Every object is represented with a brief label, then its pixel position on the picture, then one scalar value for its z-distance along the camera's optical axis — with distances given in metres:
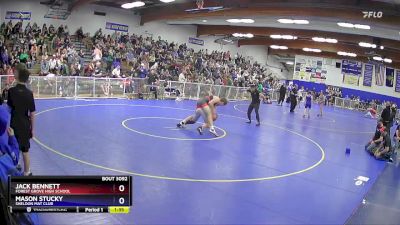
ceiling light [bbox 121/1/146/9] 22.88
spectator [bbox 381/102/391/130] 14.42
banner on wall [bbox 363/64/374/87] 41.34
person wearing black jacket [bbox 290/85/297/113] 24.53
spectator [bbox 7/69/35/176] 6.38
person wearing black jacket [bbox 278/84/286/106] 28.88
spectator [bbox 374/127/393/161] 13.05
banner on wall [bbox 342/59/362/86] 42.28
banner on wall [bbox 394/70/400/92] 39.11
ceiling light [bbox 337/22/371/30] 20.05
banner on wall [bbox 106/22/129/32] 29.48
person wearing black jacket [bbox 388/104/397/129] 17.43
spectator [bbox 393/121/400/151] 15.00
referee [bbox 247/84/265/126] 17.19
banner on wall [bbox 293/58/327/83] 44.78
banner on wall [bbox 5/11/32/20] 23.80
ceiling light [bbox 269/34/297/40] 29.89
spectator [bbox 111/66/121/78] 22.33
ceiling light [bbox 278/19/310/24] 21.54
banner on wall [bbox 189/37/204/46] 36.17
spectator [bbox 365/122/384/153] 13.90
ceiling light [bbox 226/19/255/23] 25.07
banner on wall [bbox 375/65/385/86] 40.41
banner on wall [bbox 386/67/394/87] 39.66
